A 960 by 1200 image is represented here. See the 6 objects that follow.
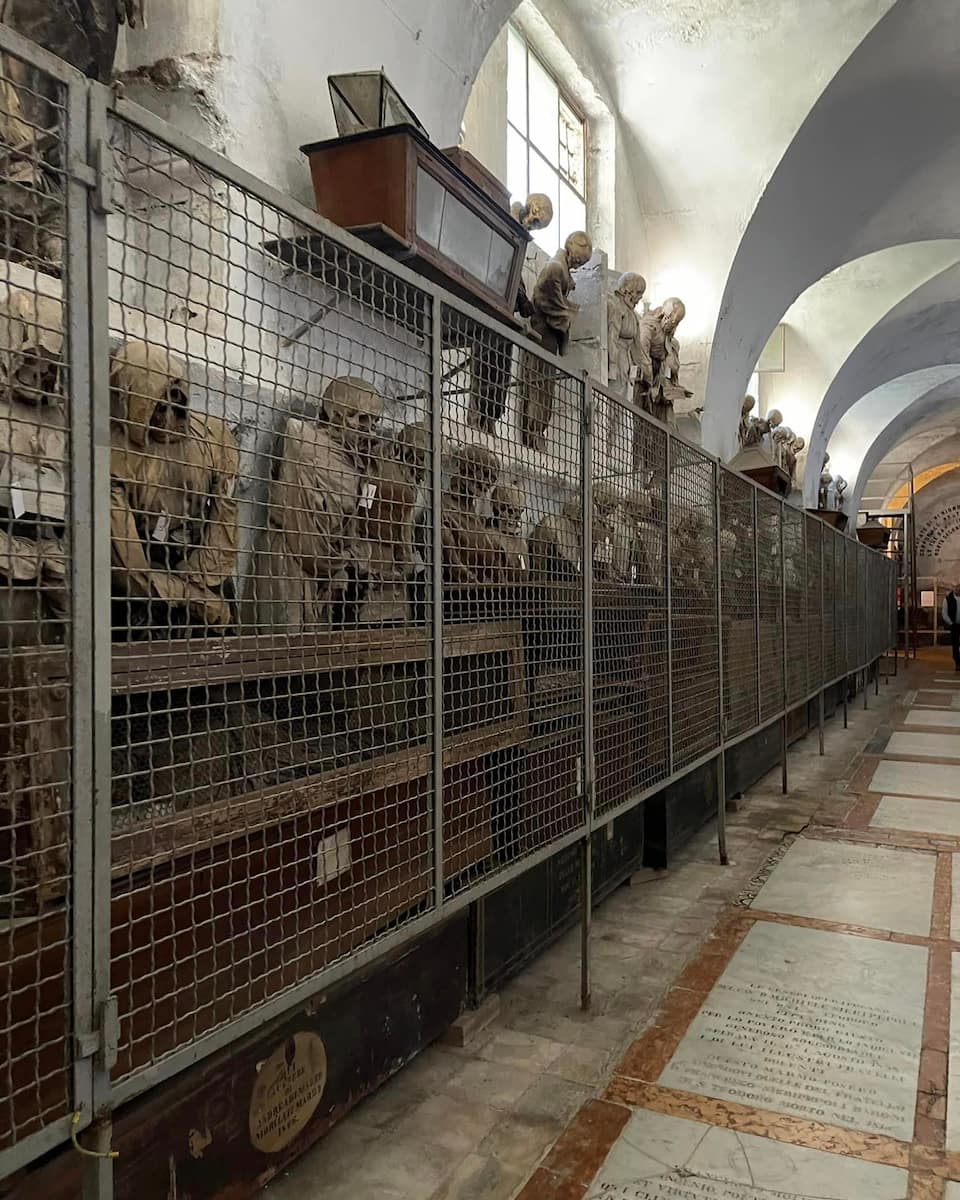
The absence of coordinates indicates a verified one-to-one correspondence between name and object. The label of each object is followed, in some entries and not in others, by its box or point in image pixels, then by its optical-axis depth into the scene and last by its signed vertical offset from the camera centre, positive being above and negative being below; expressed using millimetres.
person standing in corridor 19297 -155
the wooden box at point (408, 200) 3691 +1743
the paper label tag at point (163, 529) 1585 +157
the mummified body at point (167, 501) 1560 +225
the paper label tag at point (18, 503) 1569 +232
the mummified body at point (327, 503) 1951 +255
